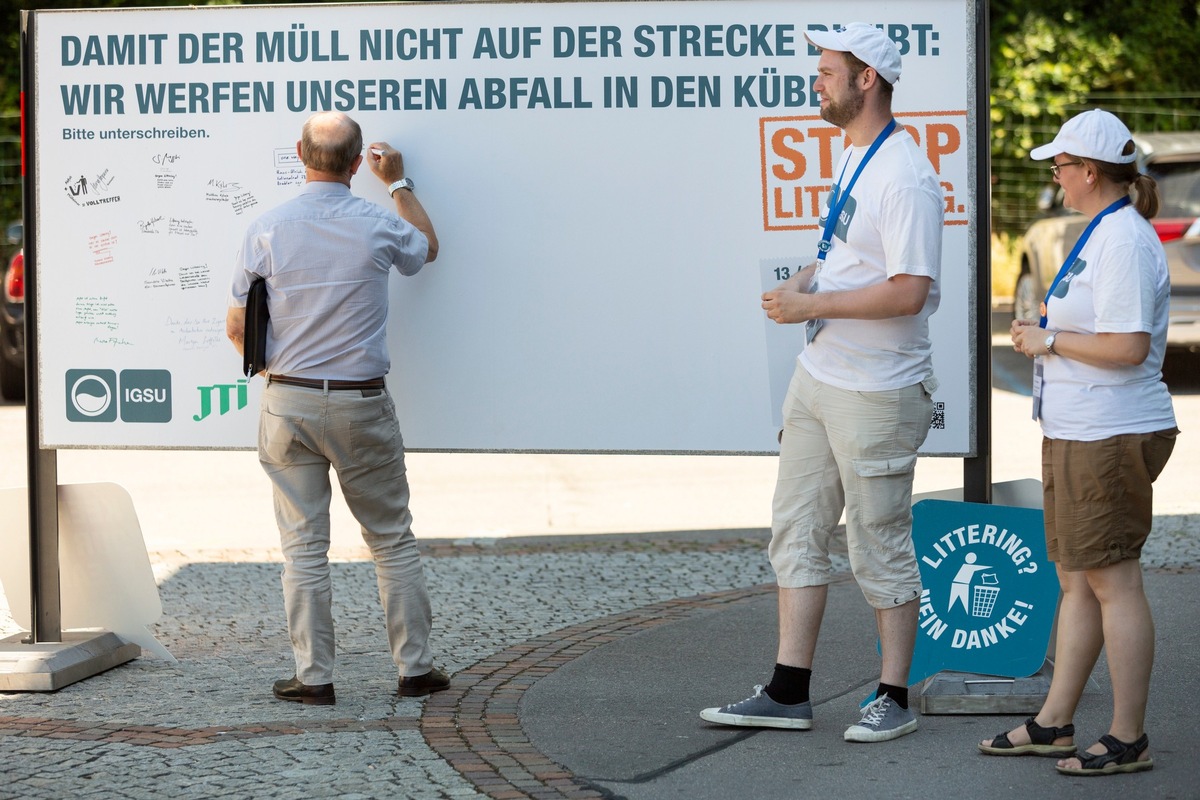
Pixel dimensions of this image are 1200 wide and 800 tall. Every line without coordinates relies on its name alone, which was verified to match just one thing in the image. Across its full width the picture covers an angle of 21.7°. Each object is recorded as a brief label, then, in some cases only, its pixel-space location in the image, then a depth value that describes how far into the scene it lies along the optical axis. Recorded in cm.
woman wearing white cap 787
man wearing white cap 845
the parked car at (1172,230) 2483
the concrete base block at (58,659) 1019
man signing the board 945
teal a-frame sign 987
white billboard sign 1010
